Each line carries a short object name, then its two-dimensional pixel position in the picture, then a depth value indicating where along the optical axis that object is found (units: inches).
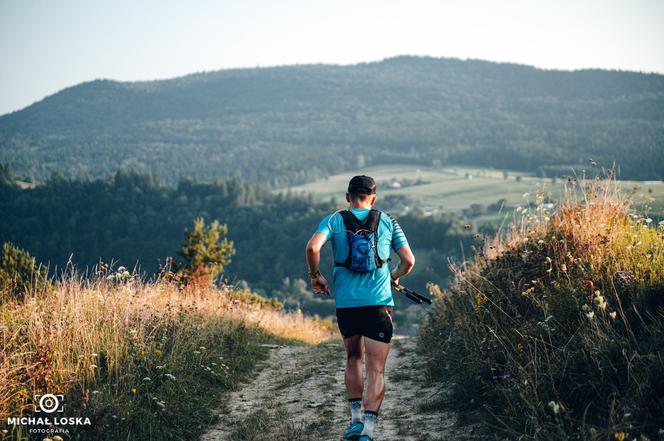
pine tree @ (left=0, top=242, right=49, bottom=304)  1000.9
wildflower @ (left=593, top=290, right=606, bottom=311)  207.9
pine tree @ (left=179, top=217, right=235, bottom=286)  1037.6
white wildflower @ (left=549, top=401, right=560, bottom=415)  180.7
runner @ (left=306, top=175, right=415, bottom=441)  217.0
